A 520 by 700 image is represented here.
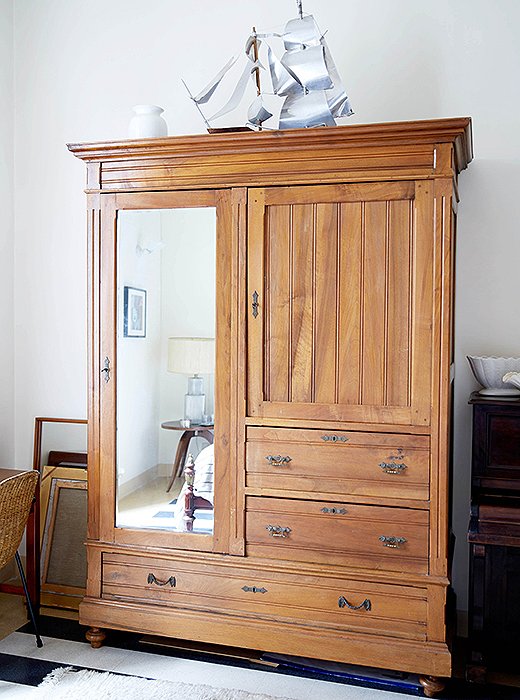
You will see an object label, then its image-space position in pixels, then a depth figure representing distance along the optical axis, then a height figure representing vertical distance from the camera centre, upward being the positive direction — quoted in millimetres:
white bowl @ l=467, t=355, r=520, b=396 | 2754 -107
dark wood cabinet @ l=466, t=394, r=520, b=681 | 2529 -686
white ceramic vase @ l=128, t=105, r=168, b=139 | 2925 +902
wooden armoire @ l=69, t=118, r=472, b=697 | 2516 -144
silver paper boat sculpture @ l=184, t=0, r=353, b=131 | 2641 +998
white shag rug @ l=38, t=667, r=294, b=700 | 2527 -1251
